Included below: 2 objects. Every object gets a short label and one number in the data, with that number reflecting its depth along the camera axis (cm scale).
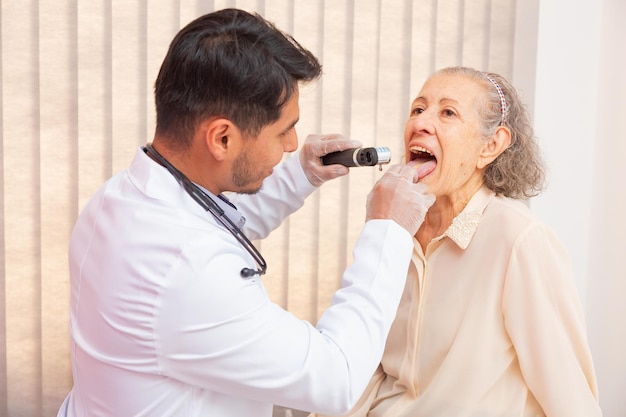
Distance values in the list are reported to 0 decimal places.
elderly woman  153
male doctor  113
